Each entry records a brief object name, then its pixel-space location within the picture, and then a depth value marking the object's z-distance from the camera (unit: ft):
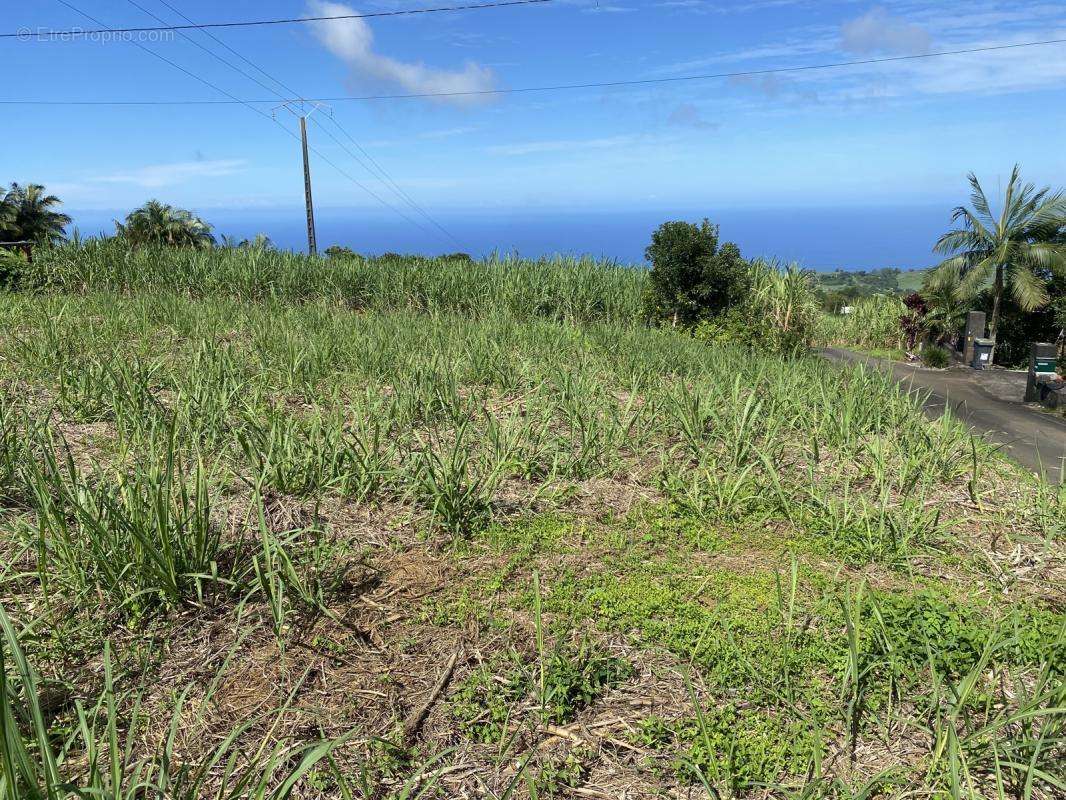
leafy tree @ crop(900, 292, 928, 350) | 67.26
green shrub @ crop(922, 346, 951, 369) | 56.29
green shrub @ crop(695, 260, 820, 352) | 36.65
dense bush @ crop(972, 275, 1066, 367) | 64.85
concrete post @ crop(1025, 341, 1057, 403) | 39.70
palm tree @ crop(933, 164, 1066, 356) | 60.13
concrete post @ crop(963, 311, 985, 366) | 56.59
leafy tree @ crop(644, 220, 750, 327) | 39.86
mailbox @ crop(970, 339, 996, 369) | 55.74
